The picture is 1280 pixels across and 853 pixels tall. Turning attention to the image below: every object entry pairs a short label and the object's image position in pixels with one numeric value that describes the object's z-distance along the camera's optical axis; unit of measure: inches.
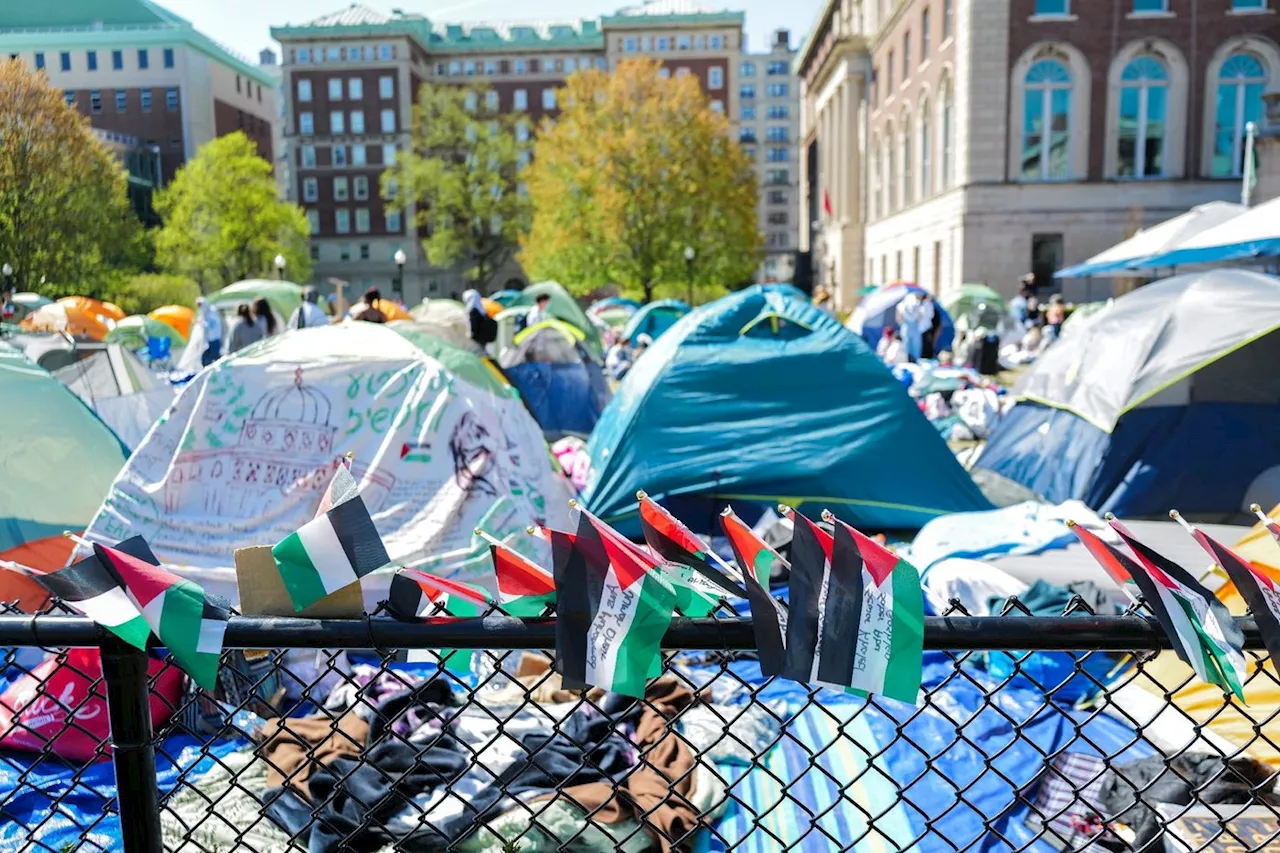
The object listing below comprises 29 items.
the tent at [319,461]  207.8
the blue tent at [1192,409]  269.4
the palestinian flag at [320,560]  65.1
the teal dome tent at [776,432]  262.5
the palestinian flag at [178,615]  63.0
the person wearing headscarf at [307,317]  518.3
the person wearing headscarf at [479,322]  567.5
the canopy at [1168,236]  570.9
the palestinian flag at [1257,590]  63.9
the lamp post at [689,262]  1219.2
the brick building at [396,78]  2324.1
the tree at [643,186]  1284.4
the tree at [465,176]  2135.8
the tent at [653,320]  866.1
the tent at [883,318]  797.2
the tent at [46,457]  213.6
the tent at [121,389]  318.7
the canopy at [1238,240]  461.1
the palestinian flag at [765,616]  62.3
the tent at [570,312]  796.6
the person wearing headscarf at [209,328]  613.0
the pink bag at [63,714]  148.5
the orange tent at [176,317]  868.0
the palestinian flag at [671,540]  69.7
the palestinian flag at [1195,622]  61.6
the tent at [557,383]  442.6
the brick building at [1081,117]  1077.1
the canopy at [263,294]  890.7
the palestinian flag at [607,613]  62.6
